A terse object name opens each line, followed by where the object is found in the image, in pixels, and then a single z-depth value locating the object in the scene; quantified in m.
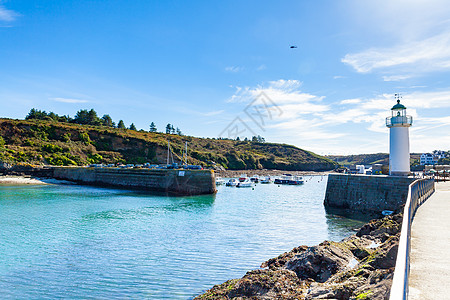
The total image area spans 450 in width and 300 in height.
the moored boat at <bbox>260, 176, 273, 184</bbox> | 78.73
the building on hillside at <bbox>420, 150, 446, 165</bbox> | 149.48
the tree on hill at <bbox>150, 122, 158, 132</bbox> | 171.38
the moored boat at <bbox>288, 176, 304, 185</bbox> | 76.94
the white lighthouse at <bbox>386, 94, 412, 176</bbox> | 27.47
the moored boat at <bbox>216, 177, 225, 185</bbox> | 68.62
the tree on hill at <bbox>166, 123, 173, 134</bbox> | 179.25
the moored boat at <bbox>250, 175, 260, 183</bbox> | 78.50
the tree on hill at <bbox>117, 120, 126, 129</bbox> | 139.27
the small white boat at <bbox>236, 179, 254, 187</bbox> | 63.72
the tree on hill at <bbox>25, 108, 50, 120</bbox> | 118.75
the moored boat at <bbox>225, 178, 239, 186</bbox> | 64.66
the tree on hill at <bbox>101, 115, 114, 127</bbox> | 137.38
